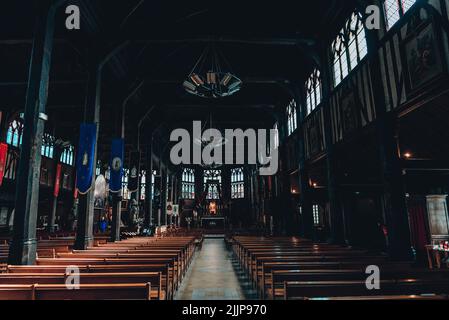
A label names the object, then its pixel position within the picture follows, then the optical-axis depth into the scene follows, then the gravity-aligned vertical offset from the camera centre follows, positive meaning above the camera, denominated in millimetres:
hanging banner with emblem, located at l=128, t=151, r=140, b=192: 15883 +2439
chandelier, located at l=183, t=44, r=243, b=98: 11062 +5124
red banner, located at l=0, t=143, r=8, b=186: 13302 +2898
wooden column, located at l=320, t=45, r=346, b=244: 11797 +1213
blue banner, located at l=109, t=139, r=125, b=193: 13359 +2335
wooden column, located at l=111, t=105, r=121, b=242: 14180 +567
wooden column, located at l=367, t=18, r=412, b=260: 7586 +1003
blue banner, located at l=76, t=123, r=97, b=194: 9977 +2024
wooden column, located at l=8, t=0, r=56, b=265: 7016 +1930
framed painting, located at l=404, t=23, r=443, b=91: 6289 +3587
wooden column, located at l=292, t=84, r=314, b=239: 15445 +1095
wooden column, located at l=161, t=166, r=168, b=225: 29656 +1531
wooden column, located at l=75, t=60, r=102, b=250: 10484 +747
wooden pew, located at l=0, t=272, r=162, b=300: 4320 -948
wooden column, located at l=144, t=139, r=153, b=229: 20859 +1737
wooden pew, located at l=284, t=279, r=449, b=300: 3803 -1018
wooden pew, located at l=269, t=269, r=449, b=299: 4602 -1009
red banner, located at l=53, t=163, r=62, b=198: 21803 +2869
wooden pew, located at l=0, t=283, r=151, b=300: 3502 -930
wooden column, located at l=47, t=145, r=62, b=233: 22728 +1097
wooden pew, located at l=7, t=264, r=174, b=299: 5160 -971
